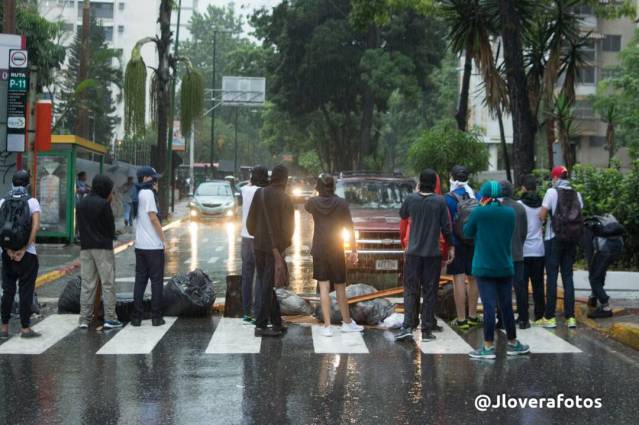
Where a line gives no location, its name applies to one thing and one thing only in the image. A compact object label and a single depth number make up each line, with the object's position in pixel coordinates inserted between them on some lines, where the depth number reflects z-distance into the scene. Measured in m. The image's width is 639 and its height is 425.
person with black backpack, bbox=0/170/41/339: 9.81
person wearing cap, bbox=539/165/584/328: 10.84
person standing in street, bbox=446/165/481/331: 10.63
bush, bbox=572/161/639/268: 15.52
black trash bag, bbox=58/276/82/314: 11.77
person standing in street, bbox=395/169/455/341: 9.95
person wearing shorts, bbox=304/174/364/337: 10.18
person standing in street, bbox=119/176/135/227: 28.08
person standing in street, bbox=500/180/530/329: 10.20
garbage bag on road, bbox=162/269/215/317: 11.58
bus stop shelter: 22.12
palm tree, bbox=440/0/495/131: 18.66
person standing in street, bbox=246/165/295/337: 10.24
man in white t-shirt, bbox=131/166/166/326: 10.62
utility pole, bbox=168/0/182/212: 36.81
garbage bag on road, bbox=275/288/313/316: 11.52
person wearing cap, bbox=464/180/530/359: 9.02
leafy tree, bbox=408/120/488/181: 25.00
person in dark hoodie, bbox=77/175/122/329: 10.48
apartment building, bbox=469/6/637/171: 60.00
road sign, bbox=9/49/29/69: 15.19
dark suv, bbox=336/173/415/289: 14.33
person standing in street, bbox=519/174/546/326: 10.96
